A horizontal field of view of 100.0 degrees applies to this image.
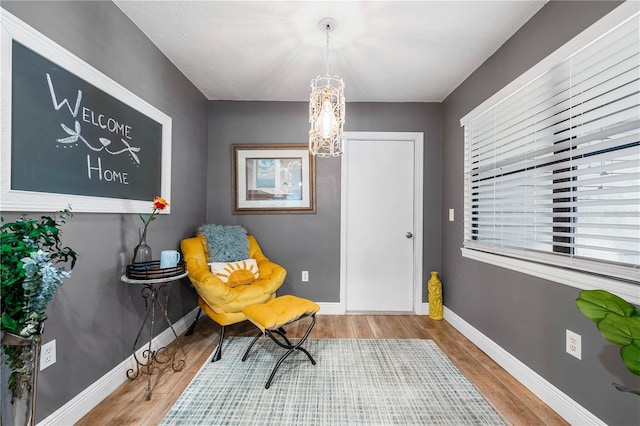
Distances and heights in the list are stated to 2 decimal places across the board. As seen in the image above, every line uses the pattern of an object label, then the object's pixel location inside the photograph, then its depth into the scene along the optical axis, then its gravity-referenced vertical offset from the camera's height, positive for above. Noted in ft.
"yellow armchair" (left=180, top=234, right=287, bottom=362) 6.78 -2.06
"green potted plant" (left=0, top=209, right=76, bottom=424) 3.03 -0.99
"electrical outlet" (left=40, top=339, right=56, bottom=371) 4.17 -2.27
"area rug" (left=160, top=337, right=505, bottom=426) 4.93 -3.73
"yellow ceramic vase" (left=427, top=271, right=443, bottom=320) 9.64 -3.00
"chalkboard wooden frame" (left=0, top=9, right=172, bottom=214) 3.72 +1.32
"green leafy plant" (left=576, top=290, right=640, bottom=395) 2.93 -1.19
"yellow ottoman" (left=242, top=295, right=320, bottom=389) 5.90 -2.33
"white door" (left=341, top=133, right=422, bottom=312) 10.27 -0.40
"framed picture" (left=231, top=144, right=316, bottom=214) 10.15 +1.28
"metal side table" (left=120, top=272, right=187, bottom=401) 5.42 -3.47
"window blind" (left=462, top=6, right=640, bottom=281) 4.10 +1.02
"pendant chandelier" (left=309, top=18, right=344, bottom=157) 5.75 +2.15
